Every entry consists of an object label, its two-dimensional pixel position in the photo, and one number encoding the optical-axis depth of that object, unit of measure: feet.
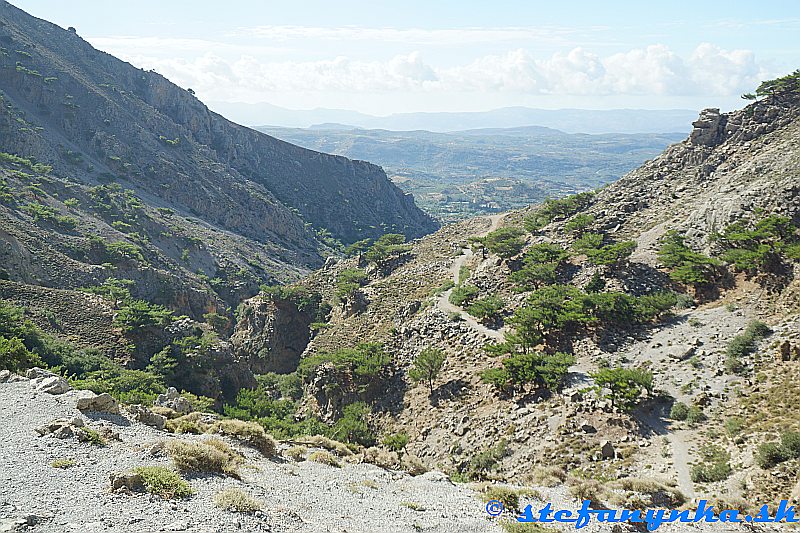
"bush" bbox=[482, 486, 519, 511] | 43.68
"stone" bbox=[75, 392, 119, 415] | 49.53
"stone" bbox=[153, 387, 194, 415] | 63.62
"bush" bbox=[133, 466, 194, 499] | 34.32
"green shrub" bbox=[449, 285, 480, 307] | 121.49
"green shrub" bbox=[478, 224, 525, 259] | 138.41
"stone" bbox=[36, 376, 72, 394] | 53.52
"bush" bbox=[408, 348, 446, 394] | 96.89
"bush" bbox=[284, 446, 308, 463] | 53.55
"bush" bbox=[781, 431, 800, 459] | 51.17
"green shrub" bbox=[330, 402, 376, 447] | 85.94
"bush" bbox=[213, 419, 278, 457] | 52.11
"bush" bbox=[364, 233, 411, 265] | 176.45
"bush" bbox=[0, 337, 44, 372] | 64.39
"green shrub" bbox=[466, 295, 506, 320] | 111.75
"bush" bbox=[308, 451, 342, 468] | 53.47
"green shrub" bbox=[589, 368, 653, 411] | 71.77
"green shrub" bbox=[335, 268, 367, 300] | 150.82
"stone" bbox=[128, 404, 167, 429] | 51.49
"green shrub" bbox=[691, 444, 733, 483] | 53.78
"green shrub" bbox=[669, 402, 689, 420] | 68.74
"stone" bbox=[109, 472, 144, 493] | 34.24
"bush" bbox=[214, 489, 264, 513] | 34.01
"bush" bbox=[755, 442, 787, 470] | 51.78
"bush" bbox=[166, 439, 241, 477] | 40.01
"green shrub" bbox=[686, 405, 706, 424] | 66.85
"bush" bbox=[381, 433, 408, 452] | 81.71
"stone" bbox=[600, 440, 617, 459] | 64.76
